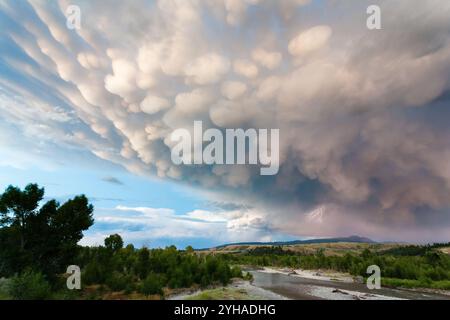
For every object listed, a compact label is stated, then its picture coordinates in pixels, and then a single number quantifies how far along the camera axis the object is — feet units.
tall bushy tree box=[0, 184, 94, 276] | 144.97
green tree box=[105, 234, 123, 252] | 237.84
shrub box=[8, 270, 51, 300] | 111.24
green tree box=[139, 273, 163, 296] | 151.53
